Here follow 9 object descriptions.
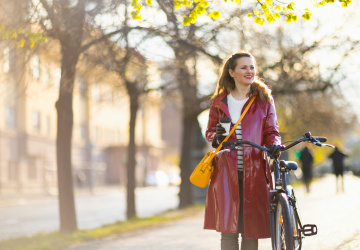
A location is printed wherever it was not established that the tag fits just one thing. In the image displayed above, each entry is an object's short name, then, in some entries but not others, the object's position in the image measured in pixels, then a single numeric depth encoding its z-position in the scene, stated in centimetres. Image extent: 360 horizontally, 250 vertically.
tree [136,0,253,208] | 1137
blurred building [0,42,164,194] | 1367
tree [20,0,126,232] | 1024
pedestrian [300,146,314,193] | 2628
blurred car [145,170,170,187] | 6197
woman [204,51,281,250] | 523
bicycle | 498
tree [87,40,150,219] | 1179
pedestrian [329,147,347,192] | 2436
